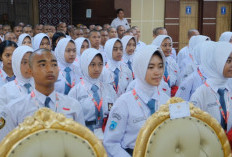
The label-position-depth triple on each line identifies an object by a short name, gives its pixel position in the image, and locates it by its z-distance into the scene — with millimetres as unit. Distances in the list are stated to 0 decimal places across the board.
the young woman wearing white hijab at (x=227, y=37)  5617
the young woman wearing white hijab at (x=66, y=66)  3889
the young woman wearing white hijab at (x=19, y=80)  2879
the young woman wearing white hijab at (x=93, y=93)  3062
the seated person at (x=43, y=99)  2213
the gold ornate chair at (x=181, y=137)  1718
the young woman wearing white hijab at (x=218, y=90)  2525
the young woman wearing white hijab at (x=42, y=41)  5497
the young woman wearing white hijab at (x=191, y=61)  4836
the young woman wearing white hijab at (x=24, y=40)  5743
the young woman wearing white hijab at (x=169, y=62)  4805
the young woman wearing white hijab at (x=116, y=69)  4305
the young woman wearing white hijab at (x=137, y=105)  2152
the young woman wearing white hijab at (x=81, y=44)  5359
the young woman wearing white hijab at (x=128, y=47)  5236
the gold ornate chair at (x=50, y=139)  1489
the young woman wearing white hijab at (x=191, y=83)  3629
